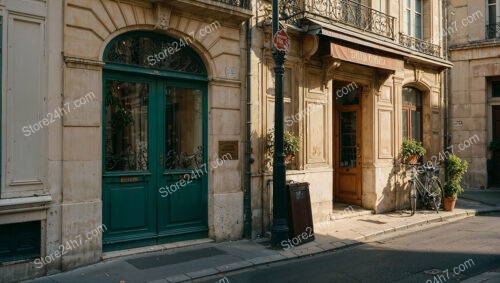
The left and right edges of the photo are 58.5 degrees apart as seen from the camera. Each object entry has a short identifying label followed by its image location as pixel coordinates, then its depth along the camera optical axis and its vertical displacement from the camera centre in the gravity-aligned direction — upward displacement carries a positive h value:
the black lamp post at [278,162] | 8.20 -0.17
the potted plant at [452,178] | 12.55 -0.75
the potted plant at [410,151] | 12.61 +0.05
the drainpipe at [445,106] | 15.05 +1.58
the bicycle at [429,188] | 12.34 -0.98
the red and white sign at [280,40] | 8.05 +2.05
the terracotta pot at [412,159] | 12.62 -0.17
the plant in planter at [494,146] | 17.62 +0.27
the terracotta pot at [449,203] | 12.54 -1.41
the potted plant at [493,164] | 17.88 -0.45
